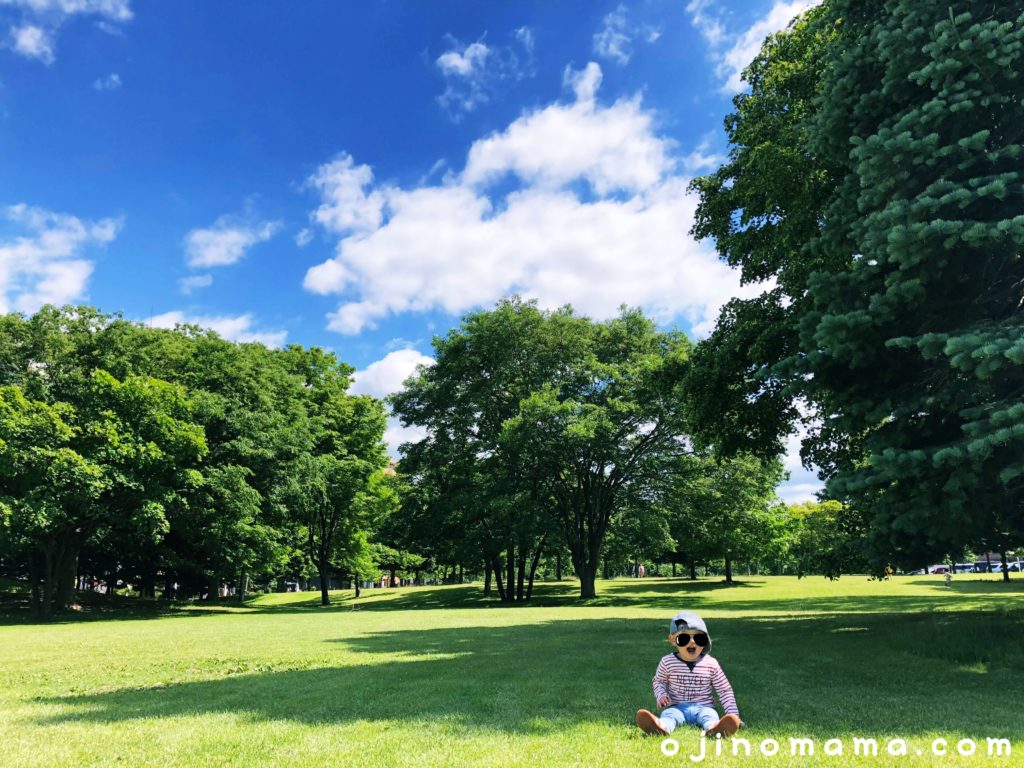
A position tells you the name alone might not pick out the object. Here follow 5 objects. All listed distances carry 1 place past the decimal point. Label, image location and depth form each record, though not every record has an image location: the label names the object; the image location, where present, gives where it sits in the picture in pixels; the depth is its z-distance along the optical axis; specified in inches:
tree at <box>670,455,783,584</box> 1373.0
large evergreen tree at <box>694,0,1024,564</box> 298.8
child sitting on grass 227.3
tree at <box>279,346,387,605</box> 1601.9
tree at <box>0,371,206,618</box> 995.3
